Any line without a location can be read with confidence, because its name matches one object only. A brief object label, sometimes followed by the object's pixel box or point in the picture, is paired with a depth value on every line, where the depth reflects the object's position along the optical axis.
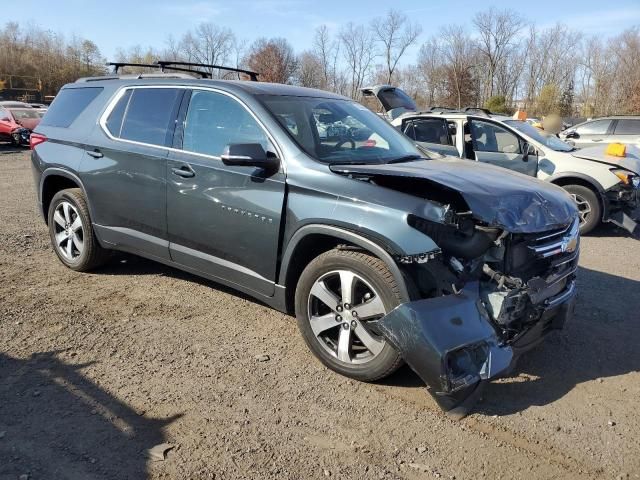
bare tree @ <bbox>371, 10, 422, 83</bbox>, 56.38
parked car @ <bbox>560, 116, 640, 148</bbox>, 16.14
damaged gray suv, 3.12
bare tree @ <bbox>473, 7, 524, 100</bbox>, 54.00
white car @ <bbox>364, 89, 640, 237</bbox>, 8.02
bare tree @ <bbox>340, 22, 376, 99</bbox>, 54.42
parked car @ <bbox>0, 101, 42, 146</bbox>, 20.34
